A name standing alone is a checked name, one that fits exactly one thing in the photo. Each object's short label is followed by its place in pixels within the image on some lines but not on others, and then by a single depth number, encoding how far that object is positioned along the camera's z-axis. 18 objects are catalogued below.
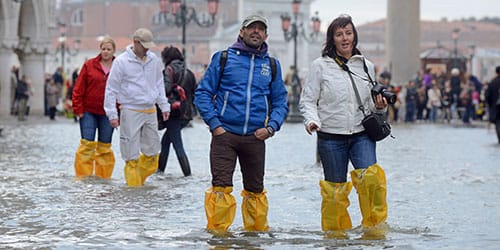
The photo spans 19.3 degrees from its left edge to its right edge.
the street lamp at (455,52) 56.01
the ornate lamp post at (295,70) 43.81
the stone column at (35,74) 43.19
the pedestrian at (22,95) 37.75
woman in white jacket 10.16
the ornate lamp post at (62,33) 73.37
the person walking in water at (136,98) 14.09
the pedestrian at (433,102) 43.19
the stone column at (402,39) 48.41
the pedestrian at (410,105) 42.56
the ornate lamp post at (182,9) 40.74
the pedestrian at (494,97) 24.47
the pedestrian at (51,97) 41.17
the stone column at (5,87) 39.84
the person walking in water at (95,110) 15.06
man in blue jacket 10.20
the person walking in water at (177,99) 15.95
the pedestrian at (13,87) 41.21
